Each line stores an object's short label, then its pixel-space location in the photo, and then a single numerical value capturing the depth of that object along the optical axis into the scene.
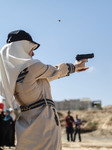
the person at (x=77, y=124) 15.55
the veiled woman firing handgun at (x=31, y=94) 2.88
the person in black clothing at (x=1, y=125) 10.61
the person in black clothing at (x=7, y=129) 10.85
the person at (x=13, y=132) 11.16
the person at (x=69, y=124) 14.48
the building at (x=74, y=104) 59.38
